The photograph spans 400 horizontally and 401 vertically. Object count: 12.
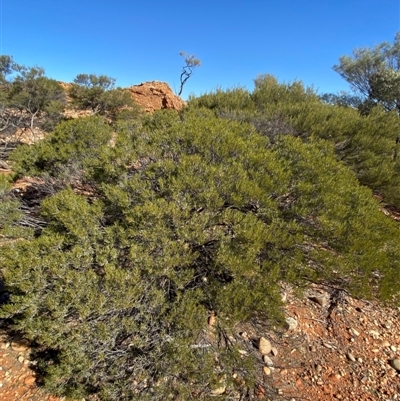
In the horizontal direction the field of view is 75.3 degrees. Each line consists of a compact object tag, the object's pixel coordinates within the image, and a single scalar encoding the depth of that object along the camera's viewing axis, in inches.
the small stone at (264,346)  113.1
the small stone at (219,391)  89.7
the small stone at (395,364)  112.3
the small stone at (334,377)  105.4
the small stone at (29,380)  93.0
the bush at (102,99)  603.2
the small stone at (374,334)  128.7
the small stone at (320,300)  142.5
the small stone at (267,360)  108.1
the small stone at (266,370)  104.6
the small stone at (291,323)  125.5
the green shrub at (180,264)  85.4
